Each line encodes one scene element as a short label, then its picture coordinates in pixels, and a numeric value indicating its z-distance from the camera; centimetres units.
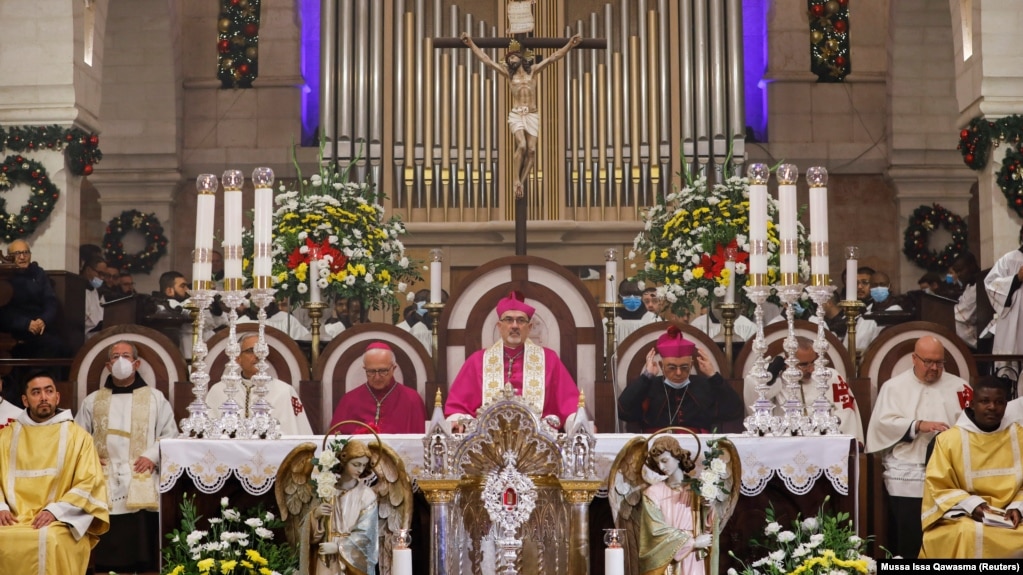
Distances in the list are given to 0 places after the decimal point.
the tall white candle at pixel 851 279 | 979
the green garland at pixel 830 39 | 1611
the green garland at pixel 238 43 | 1625
